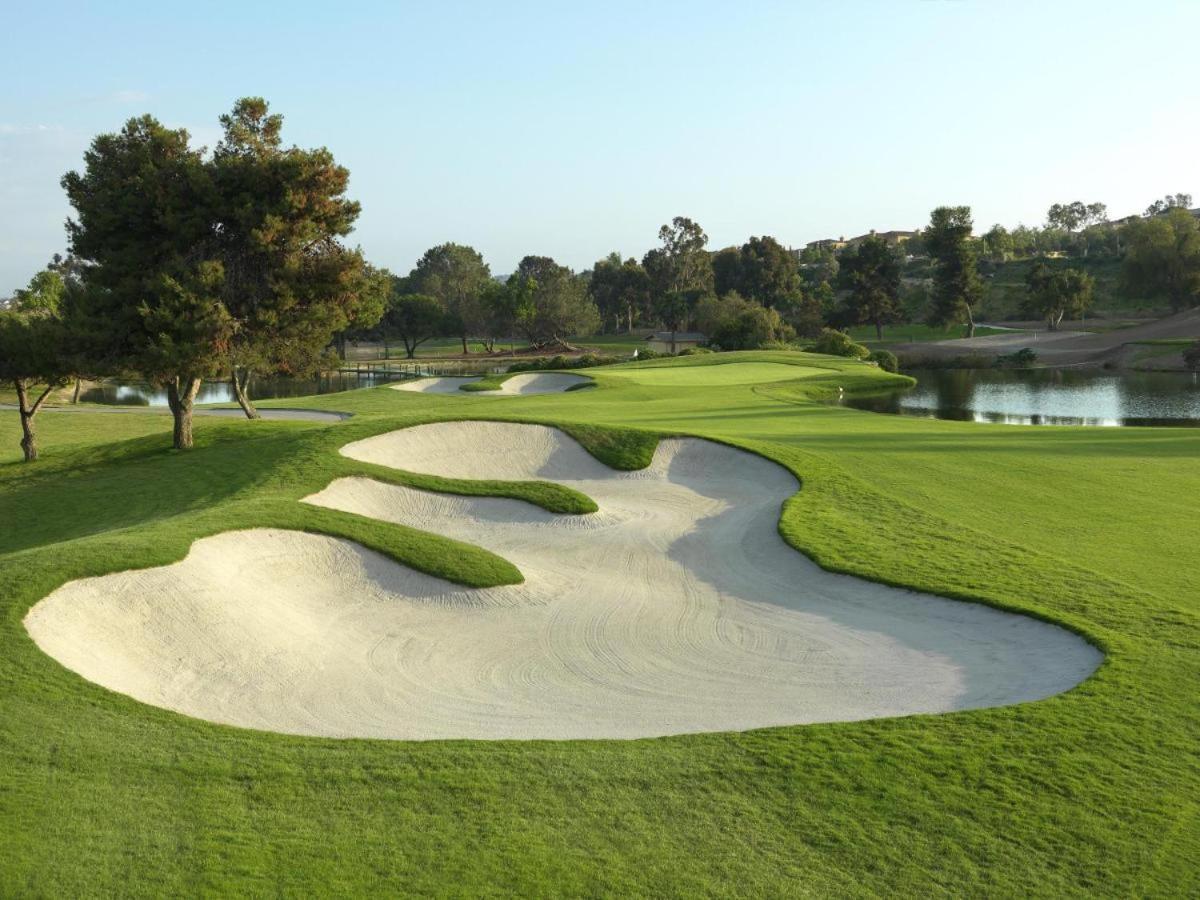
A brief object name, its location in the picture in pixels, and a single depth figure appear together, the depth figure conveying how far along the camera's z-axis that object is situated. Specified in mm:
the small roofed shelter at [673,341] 109125
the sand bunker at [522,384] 55594
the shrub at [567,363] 78125
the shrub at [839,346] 79306
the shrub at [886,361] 76625
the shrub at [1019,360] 79688
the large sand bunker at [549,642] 10133
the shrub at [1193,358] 68975
